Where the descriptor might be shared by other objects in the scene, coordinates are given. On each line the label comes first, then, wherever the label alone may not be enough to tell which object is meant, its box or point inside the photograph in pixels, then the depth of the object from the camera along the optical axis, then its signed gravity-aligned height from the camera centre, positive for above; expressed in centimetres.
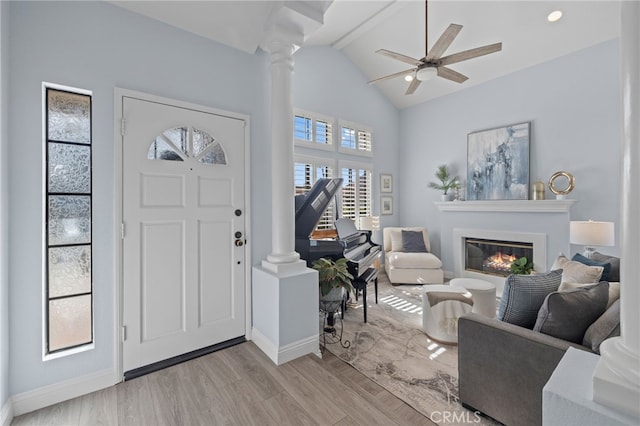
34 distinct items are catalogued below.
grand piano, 302 -26
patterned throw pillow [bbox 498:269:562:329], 177 -54
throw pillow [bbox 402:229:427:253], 519 -57
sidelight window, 196 -7
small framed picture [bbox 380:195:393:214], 570 +15
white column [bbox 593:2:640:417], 86 -14
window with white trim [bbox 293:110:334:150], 446 +136
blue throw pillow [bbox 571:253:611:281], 229 -46
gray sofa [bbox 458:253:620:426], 146 -87
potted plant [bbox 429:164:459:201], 513 +58
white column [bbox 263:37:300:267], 260 +59
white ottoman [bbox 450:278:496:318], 304 -96
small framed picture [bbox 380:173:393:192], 572 +61
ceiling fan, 257 +157
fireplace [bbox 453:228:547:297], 415 -63
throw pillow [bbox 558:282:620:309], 168 -50
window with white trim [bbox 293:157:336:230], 446 +62
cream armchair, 469 -88
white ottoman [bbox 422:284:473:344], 278 -101
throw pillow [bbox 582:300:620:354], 137 -59
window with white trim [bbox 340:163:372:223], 510 +40
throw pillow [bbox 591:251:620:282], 236 -46
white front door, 221 -16
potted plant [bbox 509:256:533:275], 401 -80
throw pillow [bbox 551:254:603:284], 218 -49
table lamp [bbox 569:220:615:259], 313 -25
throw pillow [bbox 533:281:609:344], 154 -56
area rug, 195 -134
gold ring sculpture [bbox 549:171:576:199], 382 +41
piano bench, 323 -83
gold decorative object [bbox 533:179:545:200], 410 +32
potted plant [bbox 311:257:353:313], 278 -70
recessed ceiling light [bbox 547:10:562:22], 350 +251
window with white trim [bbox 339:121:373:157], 509 +139
